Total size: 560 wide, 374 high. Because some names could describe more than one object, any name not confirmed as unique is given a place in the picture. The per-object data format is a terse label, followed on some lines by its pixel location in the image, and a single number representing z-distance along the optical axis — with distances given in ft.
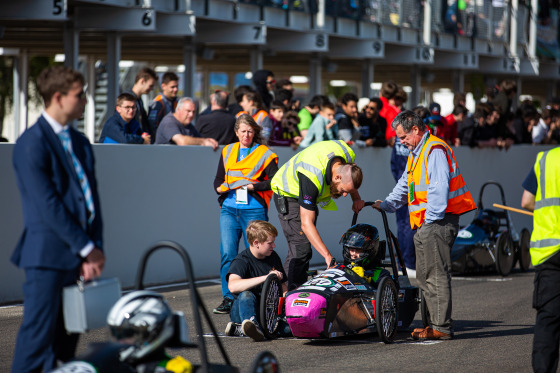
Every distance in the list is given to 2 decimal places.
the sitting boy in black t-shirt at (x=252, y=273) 52.75
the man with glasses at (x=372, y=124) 94.38
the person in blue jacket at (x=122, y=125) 72.13
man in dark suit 32.22
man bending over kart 52.95
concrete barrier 63.46
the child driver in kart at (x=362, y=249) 55.26
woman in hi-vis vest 61.77
